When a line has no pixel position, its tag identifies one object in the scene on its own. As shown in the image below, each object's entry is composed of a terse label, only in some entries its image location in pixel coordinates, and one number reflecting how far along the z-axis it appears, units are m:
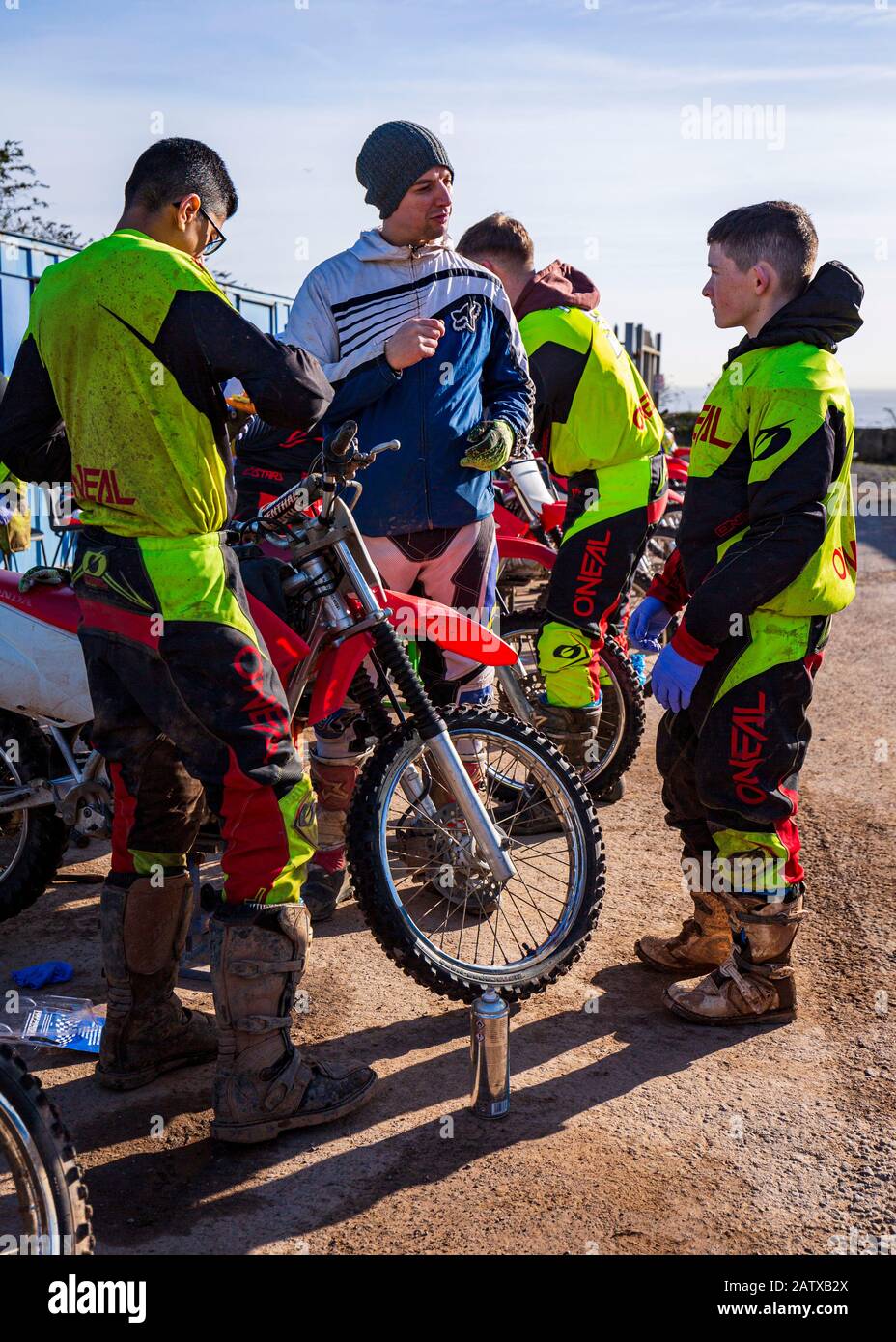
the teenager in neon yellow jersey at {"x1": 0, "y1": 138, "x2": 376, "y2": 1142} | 2.85
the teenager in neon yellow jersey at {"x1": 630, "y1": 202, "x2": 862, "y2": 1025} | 3.37
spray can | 3.05
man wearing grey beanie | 4.04
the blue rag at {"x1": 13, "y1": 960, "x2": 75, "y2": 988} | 3.88
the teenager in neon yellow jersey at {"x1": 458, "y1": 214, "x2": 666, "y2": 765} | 5.20
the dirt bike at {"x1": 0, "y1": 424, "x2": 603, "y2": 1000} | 3.44
